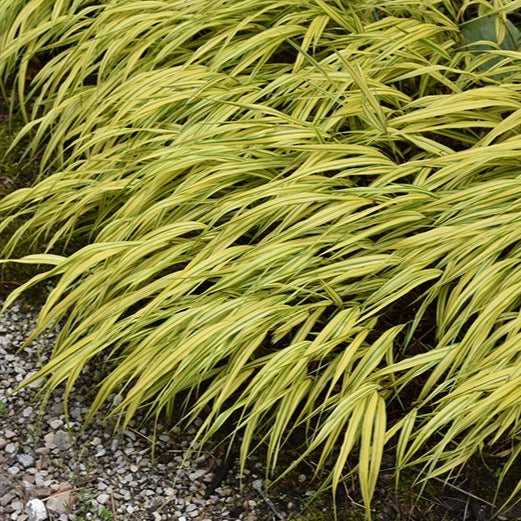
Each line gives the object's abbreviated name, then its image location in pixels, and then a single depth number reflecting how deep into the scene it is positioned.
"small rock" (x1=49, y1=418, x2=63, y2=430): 4.29
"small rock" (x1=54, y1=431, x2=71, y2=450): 4.20
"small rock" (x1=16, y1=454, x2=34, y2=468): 4.12
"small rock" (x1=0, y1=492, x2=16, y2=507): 3.94
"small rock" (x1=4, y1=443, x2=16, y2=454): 4.16
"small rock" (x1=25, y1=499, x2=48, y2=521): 3.89
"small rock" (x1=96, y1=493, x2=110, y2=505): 4.00
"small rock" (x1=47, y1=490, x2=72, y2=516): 3.93
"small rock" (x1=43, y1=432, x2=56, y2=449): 4.20
